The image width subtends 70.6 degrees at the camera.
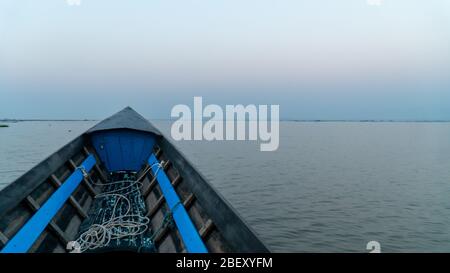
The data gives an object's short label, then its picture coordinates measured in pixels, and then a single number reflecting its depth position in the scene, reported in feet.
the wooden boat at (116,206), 12.01
